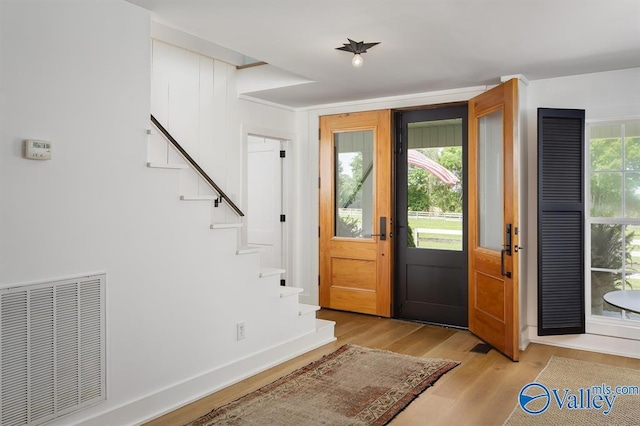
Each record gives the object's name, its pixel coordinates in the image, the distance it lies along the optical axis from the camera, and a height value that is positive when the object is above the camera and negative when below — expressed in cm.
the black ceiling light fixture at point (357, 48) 346 +118
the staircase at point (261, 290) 359 -58
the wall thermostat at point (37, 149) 234 +31
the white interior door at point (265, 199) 584 +20
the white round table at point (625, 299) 223 -40
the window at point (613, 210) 418 +5
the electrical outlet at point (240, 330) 360 -84
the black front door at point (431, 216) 505 +0
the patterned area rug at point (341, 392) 293 -117
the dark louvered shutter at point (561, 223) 412 -6
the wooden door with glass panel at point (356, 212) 534 +4
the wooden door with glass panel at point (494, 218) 397 -2
